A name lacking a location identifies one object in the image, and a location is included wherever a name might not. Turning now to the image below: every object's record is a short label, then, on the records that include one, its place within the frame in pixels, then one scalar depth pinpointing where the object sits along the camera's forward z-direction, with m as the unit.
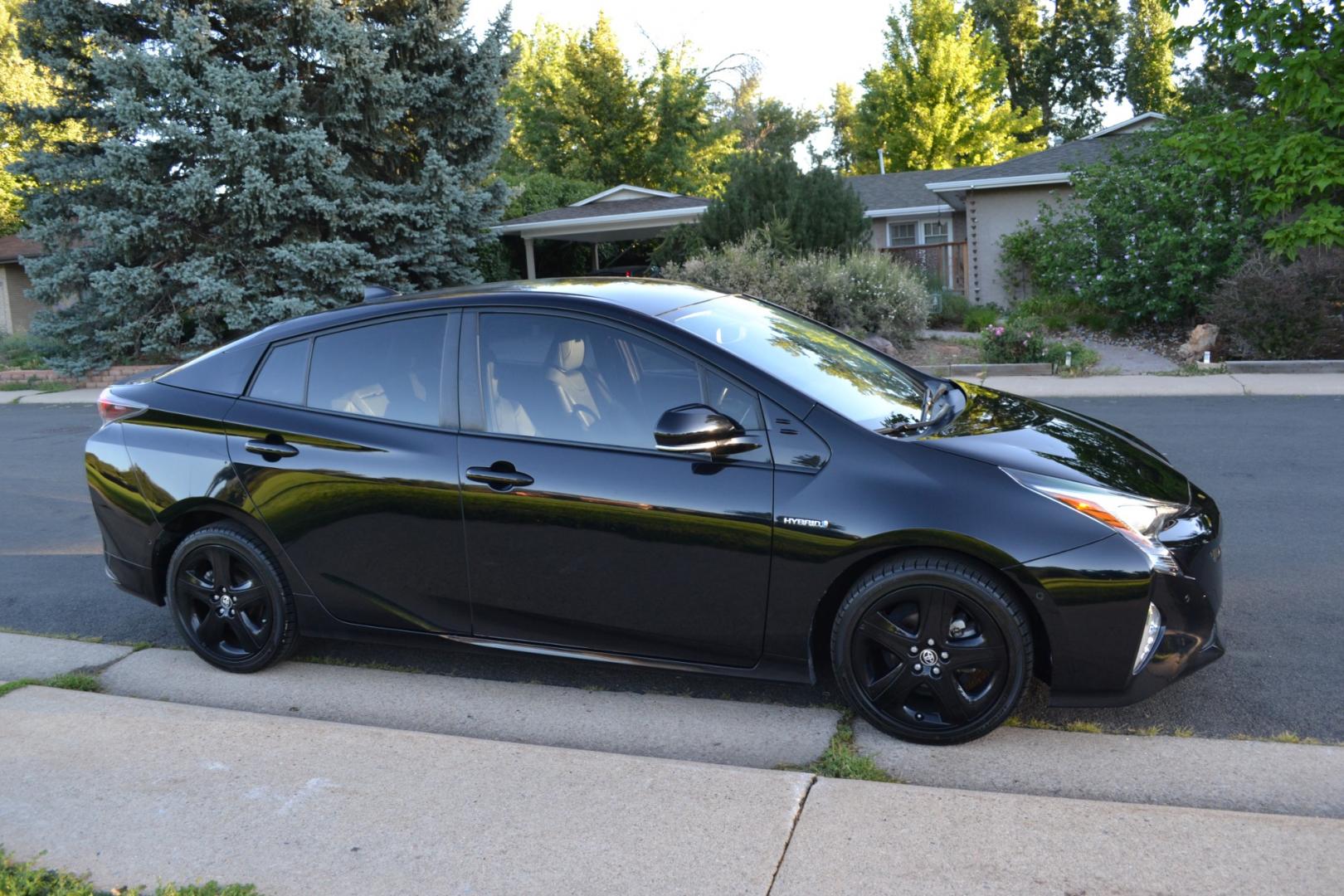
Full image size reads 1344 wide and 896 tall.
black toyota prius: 3.67
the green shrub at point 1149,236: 16.59
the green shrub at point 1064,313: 18.61
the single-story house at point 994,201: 23.42
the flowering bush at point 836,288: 16.77
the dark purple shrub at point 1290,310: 13.77
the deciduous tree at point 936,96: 41.34
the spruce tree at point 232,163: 19.61
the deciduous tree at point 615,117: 39.12
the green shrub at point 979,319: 20.08
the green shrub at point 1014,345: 14.89
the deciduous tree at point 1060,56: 52.81
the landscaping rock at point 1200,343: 14.98
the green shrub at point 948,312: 21.80
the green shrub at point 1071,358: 14.54
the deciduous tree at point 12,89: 37.00
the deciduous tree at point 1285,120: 13.66
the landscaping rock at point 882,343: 16.17
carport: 26.27
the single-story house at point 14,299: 35.03
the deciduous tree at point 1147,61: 50.44
